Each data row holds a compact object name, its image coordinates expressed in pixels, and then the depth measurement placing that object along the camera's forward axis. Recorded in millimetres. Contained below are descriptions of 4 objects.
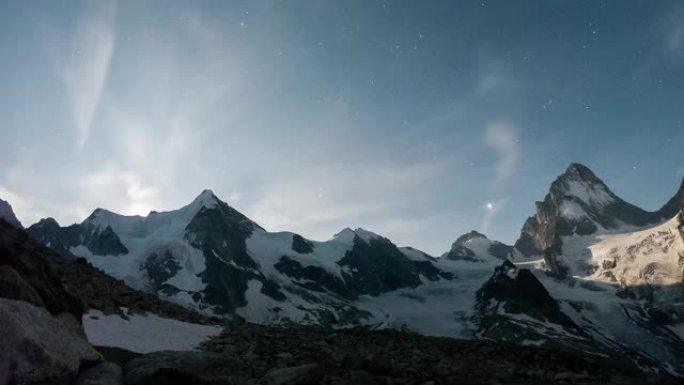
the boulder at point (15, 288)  11625
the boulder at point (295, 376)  13389
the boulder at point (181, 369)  11406
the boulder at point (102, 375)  10339
